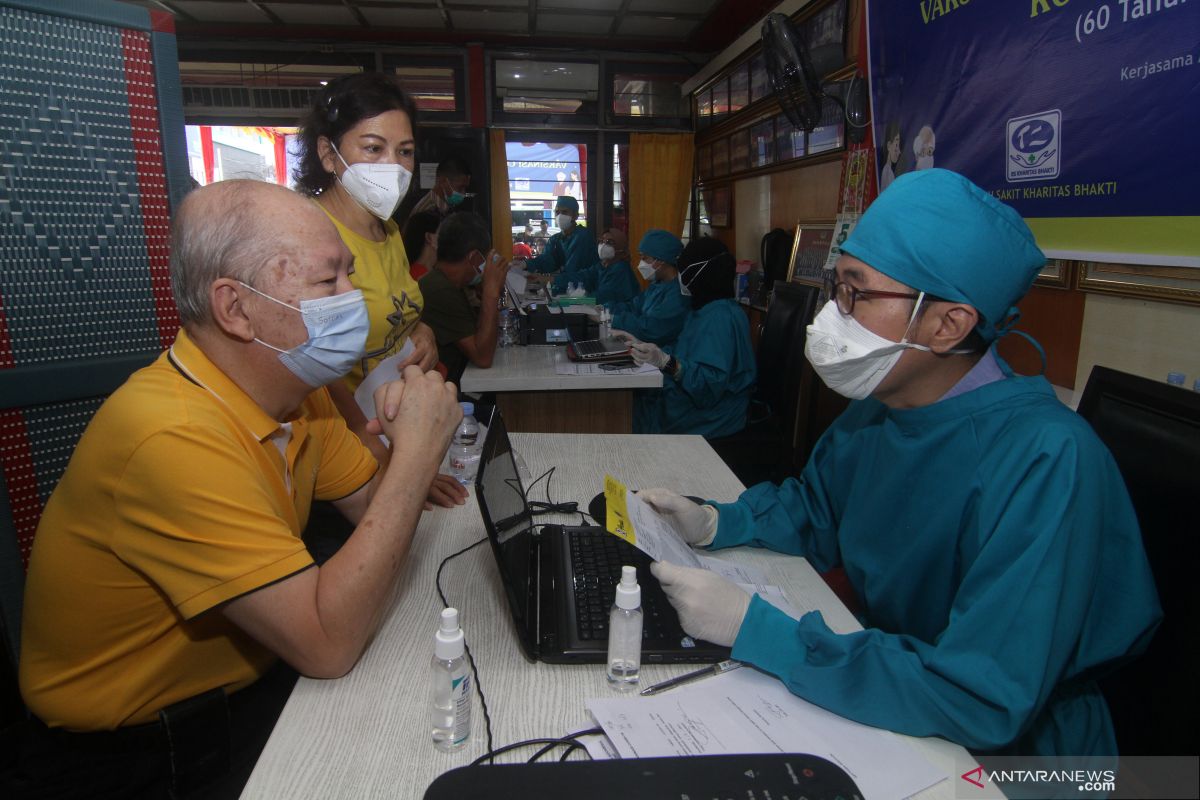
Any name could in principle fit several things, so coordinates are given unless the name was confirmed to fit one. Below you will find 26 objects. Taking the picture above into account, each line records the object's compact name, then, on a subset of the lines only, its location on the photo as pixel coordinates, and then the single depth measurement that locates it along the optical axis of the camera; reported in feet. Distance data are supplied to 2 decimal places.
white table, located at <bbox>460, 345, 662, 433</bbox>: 9.13
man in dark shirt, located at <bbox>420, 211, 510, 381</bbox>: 9.30
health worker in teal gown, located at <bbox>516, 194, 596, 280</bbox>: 21.39
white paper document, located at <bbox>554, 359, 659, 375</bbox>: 8.68
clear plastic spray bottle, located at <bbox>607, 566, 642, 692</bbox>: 2.73
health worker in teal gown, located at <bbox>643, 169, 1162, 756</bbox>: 2.62
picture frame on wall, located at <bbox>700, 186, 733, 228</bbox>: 18.81
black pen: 2.82
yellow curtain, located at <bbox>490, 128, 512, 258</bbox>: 21.35
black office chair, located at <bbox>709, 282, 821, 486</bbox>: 8.89
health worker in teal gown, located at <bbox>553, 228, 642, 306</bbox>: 18.49
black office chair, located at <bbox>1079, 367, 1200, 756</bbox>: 2.75
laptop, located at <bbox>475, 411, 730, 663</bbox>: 2.98
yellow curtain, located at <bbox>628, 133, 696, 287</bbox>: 21.76
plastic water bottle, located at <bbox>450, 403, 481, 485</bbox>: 5.25
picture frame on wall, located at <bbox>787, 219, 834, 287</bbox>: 12.80
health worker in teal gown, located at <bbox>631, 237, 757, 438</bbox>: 9.36
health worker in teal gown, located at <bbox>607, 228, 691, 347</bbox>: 12.48
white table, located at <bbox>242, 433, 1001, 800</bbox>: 2.38
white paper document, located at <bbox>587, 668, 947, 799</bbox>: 2.43
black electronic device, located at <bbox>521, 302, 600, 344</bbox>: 10.96
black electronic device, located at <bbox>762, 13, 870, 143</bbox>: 9.48
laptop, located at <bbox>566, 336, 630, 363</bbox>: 9.25
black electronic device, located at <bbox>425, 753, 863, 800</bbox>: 2.12
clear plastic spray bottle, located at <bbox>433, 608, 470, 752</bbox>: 2.41
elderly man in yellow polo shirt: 2.82
